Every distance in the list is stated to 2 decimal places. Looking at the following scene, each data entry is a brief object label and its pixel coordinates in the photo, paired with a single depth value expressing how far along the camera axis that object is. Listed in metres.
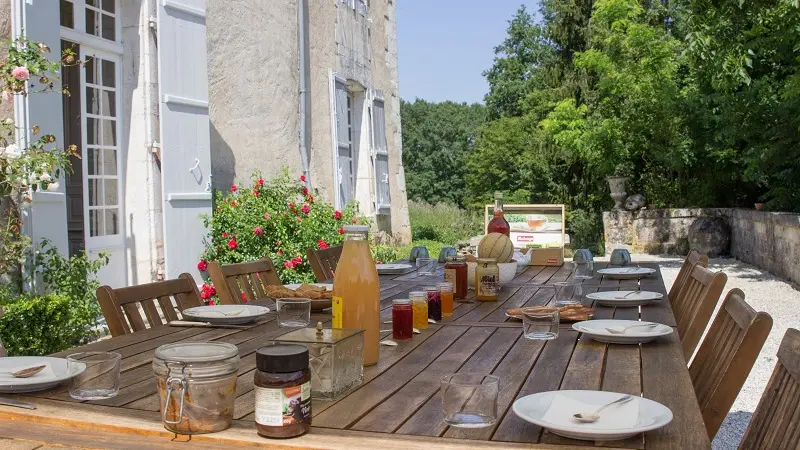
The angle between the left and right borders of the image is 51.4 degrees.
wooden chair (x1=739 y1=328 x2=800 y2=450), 1.49
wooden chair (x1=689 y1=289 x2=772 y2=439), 1.83
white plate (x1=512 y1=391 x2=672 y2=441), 1.30
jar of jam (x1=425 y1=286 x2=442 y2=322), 2.54
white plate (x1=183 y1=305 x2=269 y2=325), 2.48
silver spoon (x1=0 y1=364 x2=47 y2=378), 1.62
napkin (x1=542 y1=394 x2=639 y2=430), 1.34
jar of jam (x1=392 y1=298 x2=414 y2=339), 2.22
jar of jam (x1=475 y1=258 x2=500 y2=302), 2.98
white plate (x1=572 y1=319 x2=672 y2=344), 2.09
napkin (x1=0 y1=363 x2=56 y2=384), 1.59
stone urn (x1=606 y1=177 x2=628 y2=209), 13.86
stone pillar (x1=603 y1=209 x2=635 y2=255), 13.57
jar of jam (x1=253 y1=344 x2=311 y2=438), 1.27
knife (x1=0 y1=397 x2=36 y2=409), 1.49
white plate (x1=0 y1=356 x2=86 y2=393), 1.57
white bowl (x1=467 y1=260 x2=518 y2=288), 3.42
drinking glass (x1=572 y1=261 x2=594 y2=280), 3.28
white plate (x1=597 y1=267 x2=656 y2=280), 3.70
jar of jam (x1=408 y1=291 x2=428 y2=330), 2.39
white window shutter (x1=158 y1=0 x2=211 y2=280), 5.84
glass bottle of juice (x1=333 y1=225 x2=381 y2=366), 1.83
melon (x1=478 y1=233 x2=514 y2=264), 3.33
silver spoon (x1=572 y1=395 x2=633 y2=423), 1.36
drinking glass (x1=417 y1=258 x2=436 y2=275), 3.94
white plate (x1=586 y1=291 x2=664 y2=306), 2.81
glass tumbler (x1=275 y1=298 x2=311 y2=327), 2.34
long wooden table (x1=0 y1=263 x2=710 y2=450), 1.33
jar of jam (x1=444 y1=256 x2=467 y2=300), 3.05
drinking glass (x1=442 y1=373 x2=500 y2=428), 1.42
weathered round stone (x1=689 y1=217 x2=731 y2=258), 12.20
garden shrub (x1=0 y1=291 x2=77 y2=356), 4.15
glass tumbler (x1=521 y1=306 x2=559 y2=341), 2.22
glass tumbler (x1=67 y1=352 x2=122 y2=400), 1.59
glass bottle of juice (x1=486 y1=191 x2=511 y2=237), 3.68
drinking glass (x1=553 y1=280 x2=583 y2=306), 2.80
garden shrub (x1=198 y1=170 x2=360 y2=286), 6.26
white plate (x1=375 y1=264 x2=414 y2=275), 3.94
